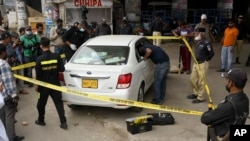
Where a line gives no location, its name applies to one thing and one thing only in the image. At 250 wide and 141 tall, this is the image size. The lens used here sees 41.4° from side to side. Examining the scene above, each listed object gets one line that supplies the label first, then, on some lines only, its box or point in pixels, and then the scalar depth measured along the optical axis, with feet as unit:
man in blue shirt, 23.00
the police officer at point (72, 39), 30.50
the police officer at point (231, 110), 10.53
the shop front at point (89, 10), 50.96
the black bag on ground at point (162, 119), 20.53
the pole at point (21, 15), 59.16
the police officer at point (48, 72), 18.93
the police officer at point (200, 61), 23.65
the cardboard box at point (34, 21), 55.67
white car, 20.21
